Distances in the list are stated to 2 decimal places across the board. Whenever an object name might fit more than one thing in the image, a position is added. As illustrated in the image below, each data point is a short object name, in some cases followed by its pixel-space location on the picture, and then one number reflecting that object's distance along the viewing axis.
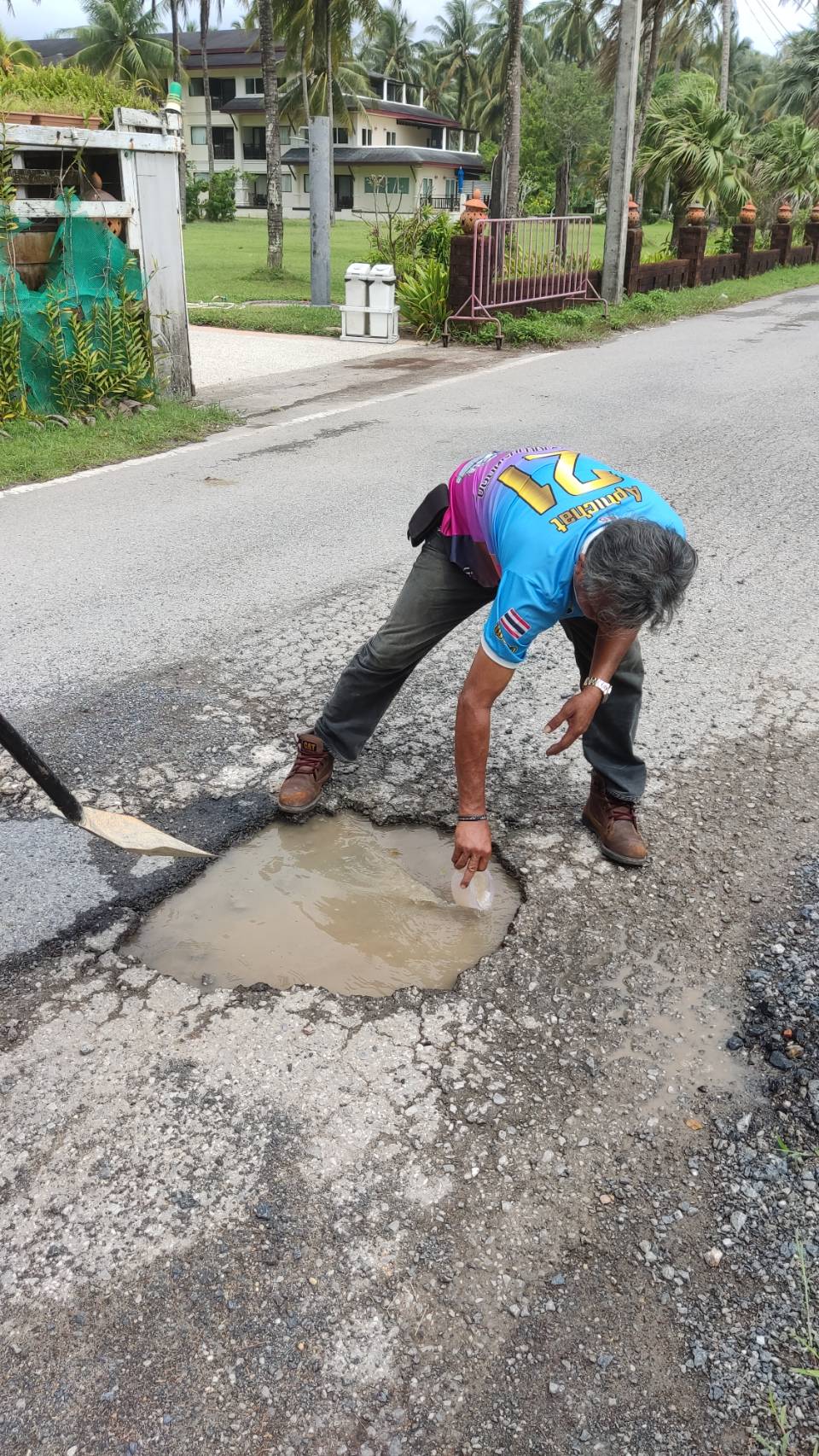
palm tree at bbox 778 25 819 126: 41.31
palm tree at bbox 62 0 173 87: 44.84
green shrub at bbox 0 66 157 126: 7.57
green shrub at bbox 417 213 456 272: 13.57
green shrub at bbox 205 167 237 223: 37.84
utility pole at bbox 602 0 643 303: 14.33
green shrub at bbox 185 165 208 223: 38.28
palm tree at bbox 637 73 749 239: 22.42
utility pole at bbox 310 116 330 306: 13.47
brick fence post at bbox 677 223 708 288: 19.56
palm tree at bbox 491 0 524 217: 17.97
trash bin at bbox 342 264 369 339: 12.98
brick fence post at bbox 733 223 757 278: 22.30
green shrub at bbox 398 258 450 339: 13.23
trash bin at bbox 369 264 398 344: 12.96
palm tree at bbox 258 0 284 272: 17.48
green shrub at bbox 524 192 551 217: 23.25
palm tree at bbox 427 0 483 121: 64.00
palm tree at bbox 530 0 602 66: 57.66
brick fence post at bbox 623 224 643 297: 16.62
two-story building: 46.03
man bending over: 2.33
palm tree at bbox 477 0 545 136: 54.94
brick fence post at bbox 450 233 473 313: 12.70
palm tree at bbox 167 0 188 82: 37.44
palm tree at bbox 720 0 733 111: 33.16
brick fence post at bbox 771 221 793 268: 25.17
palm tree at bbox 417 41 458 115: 66.19
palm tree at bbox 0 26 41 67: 8.09
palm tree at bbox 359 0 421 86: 64.38
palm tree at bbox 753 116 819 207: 27.17
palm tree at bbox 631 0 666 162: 23.80
